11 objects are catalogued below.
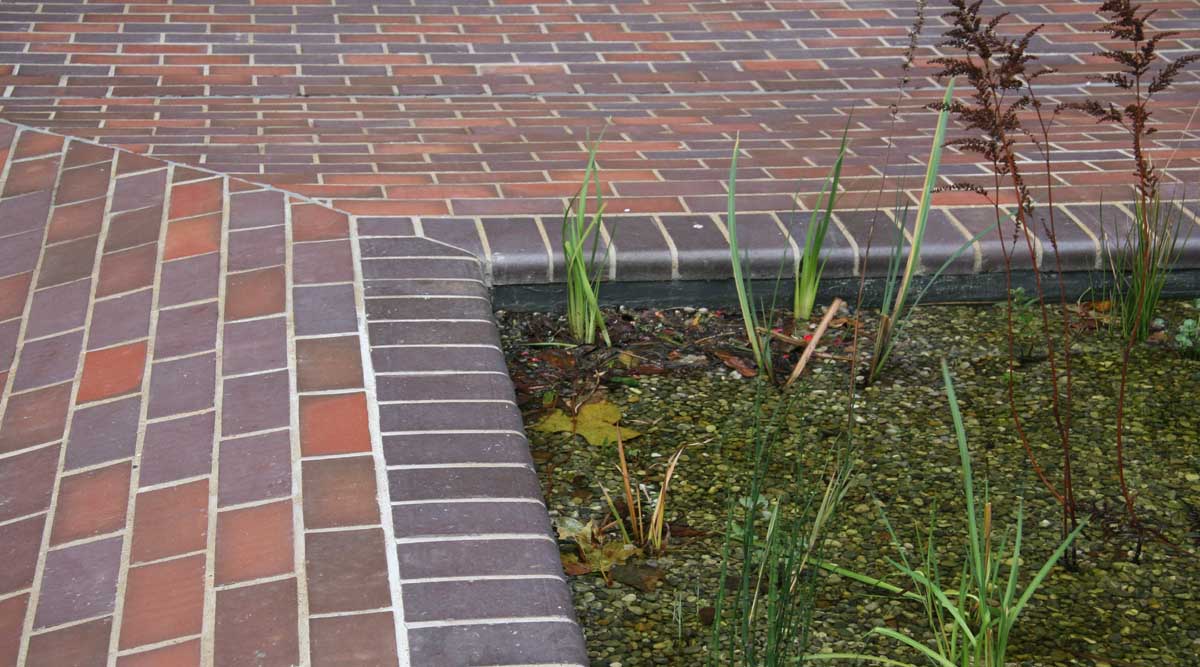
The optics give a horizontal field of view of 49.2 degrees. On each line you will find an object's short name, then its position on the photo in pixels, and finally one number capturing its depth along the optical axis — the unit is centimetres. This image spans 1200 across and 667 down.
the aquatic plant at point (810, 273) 281
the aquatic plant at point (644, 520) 218
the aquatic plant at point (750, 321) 265
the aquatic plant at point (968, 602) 175
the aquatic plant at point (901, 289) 254
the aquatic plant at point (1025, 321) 292
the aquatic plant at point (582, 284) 277
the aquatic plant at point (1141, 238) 192
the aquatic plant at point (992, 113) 191
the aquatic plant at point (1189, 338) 283
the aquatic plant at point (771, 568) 173
